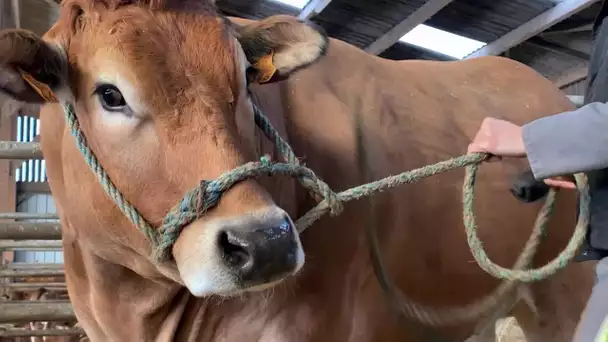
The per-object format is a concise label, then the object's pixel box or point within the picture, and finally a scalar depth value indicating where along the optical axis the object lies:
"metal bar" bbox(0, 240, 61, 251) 4.36
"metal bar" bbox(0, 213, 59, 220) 4.36
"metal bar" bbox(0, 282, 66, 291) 5.04
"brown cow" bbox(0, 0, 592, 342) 1.43
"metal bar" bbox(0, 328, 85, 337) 3.46
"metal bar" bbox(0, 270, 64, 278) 4.34
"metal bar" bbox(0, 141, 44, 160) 2.67
